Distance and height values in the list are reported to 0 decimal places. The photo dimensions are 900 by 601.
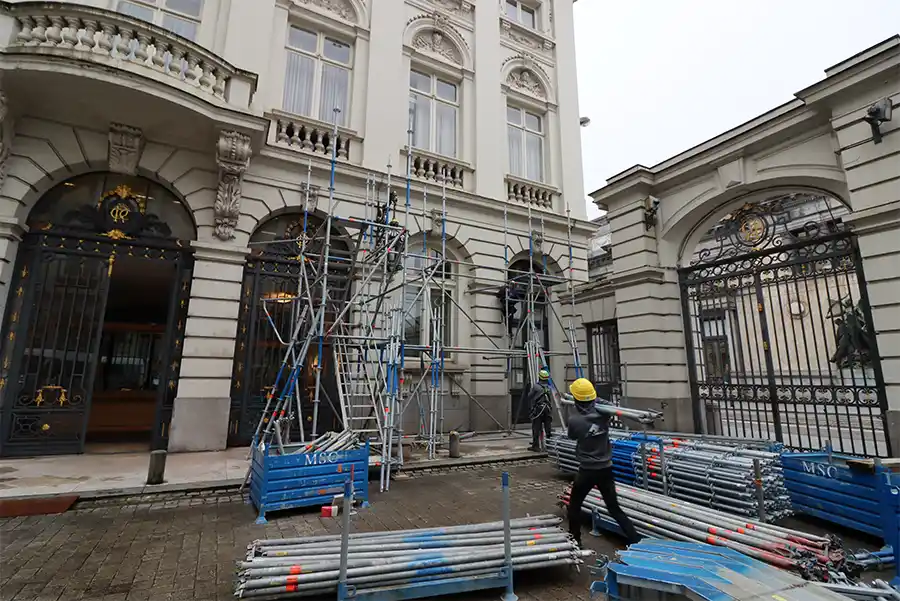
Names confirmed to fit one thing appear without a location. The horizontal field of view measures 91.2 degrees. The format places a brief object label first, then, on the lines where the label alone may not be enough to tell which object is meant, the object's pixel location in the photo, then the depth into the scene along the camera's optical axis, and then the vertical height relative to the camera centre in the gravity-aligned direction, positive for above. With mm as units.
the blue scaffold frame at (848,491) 4125 -1198
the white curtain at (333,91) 11461 +7440
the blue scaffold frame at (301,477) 5348 -1271
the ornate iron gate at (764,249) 6906 +2474
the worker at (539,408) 9344 -655
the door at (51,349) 7855 +477
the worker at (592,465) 4457 -895
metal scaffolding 7137 +998
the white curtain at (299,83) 11047 +7329
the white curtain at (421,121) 12719 +7366
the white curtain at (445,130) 13133 +7344
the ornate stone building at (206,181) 7988 +4349
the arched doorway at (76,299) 7953 +1446
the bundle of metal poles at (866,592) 2750 -1336
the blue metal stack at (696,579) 2082 -1031
